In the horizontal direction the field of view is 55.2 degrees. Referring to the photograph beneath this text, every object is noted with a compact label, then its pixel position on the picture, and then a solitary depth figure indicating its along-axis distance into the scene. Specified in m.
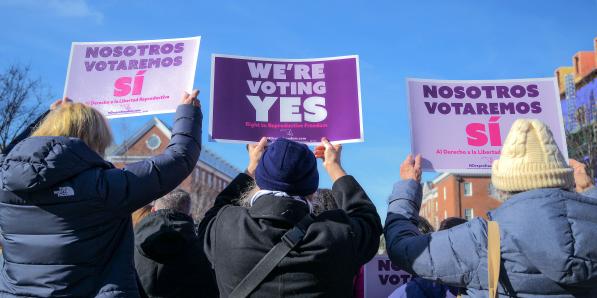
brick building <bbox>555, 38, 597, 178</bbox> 24.62
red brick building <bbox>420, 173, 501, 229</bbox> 61.41
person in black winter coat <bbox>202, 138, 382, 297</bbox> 2.51
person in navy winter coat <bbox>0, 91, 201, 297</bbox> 2.58
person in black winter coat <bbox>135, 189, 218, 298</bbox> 3.96
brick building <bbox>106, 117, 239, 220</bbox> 40.67
